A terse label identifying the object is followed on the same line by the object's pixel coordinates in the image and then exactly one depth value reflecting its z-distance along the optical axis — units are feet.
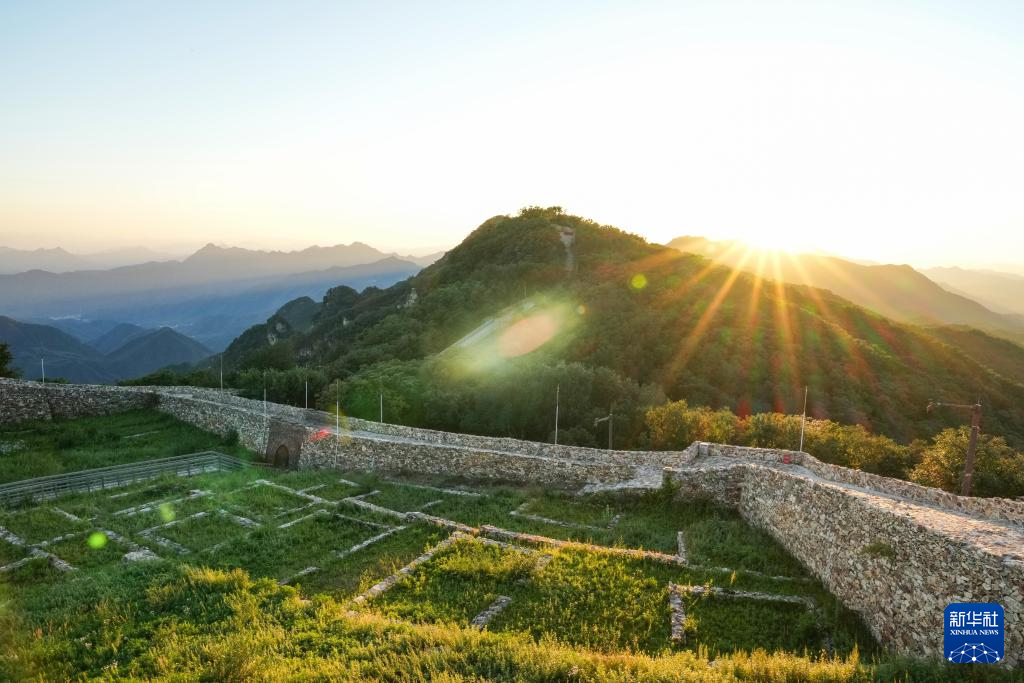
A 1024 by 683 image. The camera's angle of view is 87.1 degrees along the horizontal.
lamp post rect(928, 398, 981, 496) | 43.75
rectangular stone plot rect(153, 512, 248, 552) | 47.85
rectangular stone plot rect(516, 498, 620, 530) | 50.55
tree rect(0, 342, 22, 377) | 126.62
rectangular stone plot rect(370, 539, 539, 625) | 34.42
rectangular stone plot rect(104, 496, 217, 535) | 51.01
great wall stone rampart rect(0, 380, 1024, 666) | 27.22
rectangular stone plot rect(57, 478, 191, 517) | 55.25
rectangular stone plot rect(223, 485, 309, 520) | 55.62
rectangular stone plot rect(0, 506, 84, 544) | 48.73
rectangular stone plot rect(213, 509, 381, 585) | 42.86
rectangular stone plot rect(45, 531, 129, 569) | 43.39
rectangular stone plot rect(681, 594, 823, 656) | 30.86
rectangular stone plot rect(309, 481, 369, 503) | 61.52
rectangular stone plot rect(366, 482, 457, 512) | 57.93
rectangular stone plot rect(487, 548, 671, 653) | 31.07
